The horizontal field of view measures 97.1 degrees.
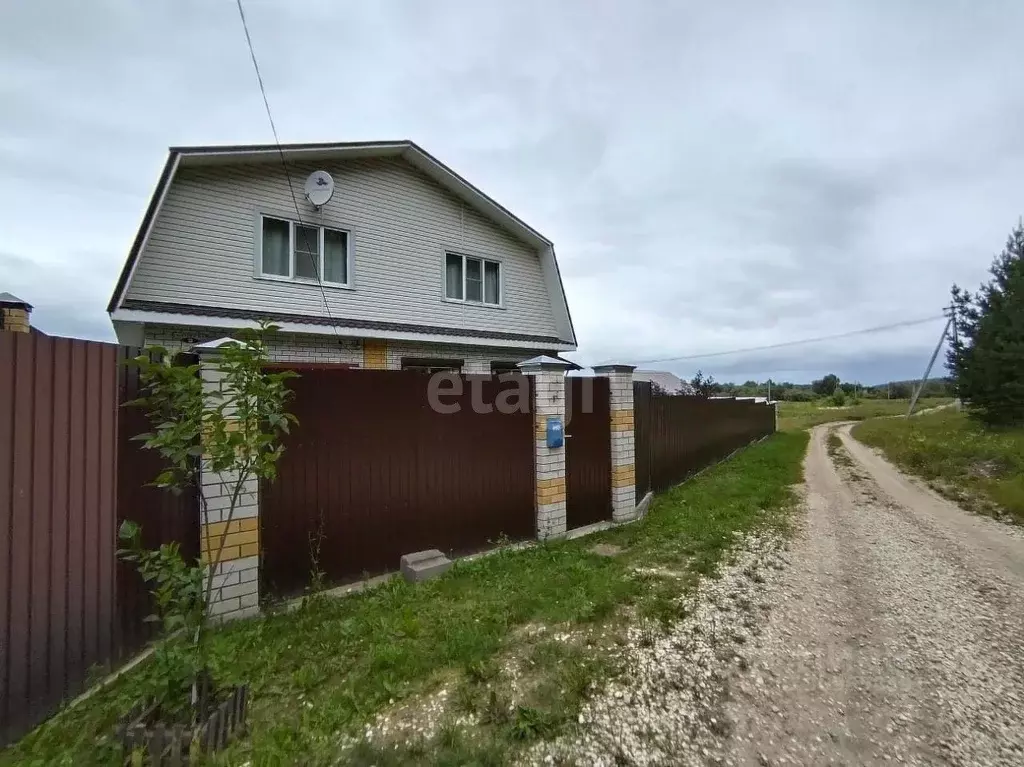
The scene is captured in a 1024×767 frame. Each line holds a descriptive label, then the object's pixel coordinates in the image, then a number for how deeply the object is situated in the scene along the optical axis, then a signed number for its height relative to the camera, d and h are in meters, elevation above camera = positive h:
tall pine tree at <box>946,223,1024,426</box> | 15.37 +1.51
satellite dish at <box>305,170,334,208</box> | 8.48 +4.06
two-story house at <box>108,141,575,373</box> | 7.53 +2.76
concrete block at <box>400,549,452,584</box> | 4.08 -1.51
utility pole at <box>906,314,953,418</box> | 25.05 +1.54
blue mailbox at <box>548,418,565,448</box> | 5.33 -0.41
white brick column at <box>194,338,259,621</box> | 3.26 -1.02
